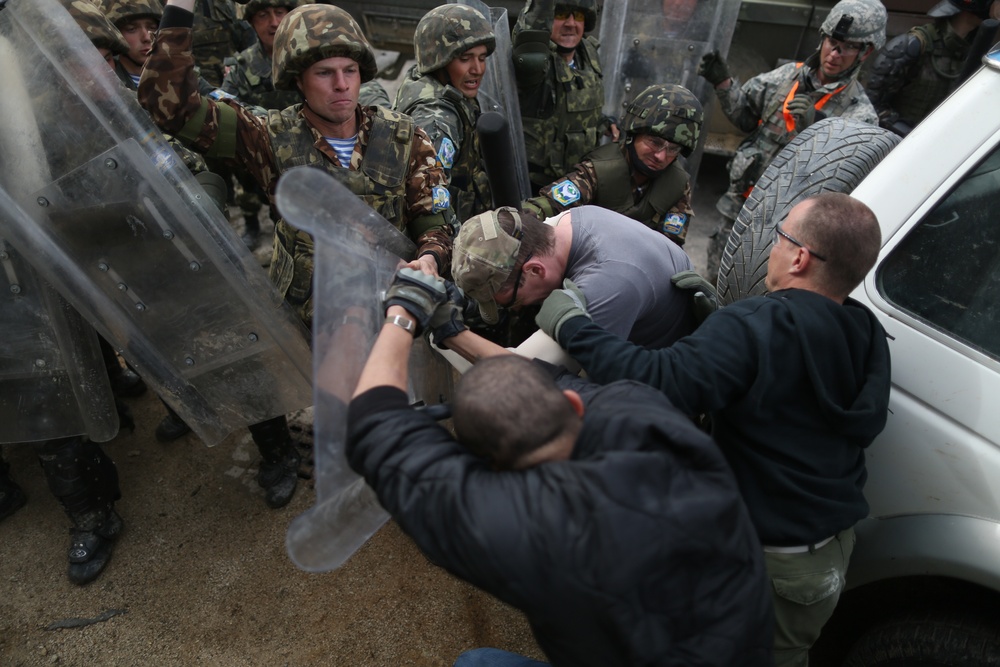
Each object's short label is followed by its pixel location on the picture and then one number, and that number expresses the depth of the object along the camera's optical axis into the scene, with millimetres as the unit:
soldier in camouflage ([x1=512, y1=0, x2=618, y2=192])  4023
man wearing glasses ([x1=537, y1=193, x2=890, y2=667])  1588
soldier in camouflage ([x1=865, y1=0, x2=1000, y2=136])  4871
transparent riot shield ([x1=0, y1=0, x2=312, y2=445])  1880
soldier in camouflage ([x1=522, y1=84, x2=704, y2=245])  3188
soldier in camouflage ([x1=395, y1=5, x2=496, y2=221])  3203
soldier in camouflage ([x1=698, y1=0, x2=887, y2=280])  4035
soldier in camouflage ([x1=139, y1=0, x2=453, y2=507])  2236
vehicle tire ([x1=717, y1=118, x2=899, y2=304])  2367
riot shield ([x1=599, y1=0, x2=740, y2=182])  4445
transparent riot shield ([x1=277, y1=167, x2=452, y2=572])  1442
